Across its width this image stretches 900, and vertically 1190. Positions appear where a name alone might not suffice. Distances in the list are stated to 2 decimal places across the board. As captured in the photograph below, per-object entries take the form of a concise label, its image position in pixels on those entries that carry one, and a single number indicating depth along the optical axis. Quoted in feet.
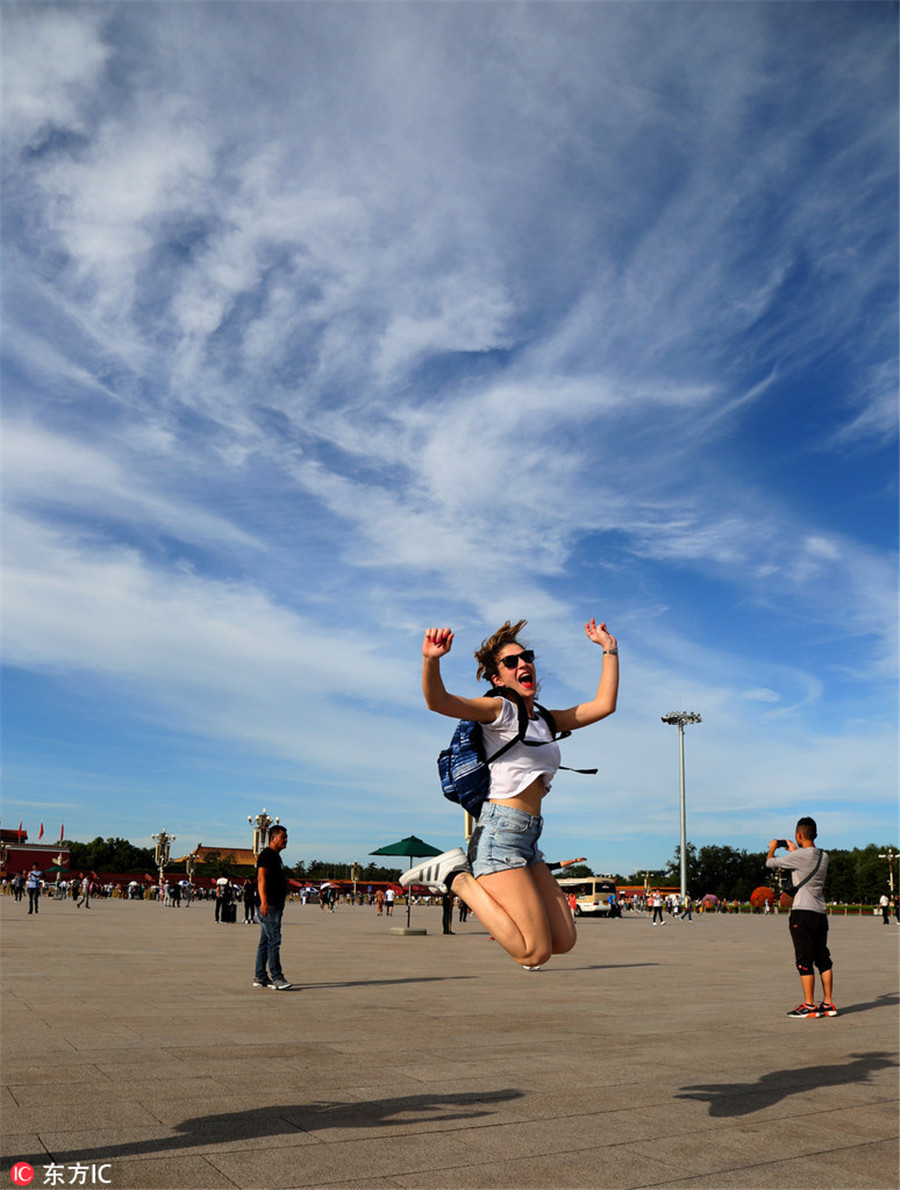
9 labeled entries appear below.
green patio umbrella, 92.32
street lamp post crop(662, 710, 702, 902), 297.74
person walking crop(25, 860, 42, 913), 115.34
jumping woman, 13.61
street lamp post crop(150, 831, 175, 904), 245.45
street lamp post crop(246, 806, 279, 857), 209.87
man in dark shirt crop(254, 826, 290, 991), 38.81
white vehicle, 173.06
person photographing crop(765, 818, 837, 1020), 34.81
